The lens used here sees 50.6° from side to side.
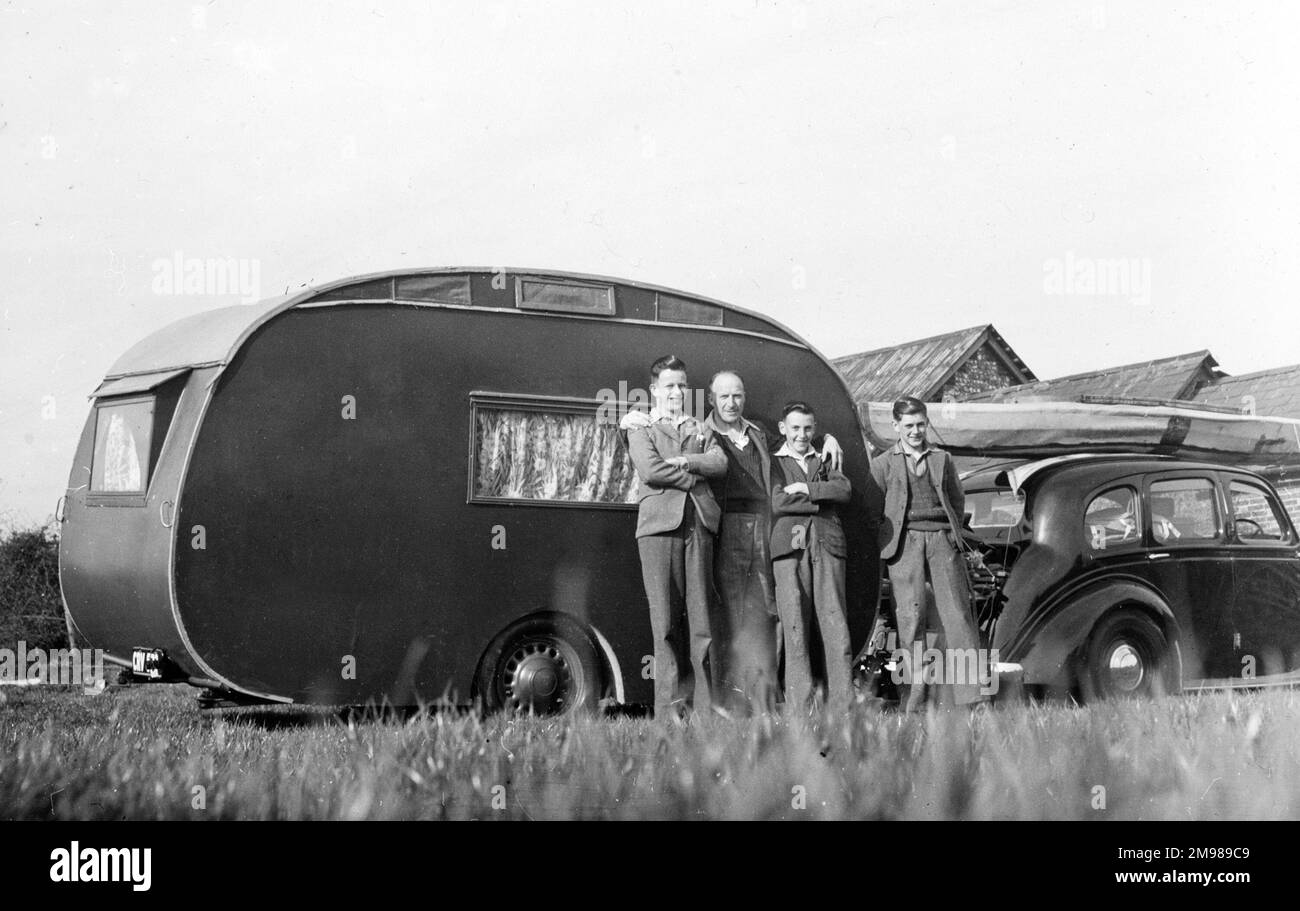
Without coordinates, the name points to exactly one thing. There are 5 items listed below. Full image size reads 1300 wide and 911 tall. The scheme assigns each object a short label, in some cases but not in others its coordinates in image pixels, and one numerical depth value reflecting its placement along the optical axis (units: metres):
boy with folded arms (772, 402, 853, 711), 7.69
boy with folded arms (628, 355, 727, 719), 7.27
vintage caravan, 7.01
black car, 8.34
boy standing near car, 7.81
